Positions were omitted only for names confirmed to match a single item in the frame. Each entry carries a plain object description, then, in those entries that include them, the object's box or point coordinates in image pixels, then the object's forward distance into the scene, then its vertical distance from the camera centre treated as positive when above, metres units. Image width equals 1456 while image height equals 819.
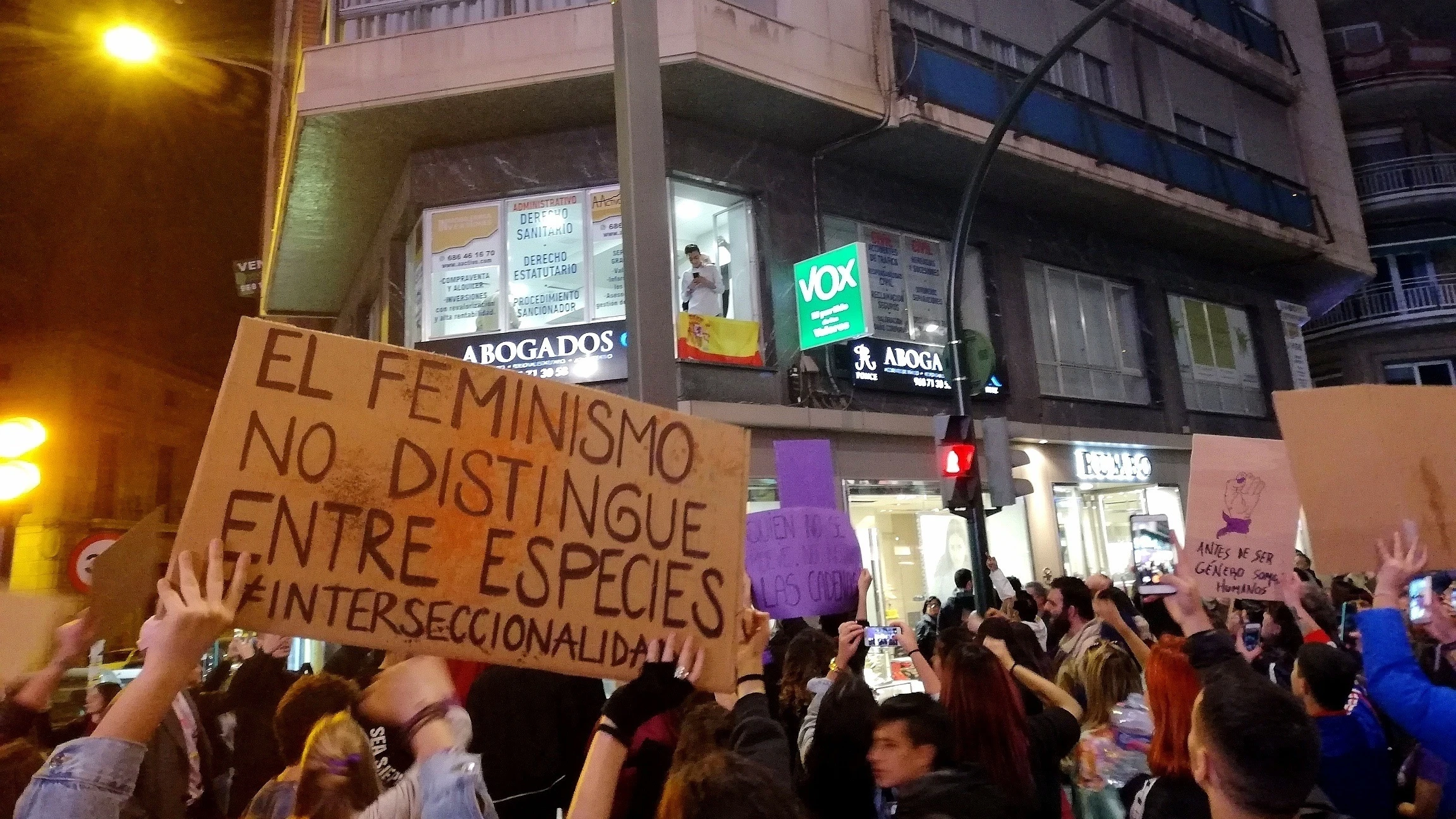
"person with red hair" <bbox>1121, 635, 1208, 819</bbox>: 2.82 -0.64
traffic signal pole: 8.91 +3.45
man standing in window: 11.84 +3.67
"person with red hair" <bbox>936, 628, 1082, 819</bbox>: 3.09 -0.62
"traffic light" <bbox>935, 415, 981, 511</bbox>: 8.91 +0.93
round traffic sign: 6.42 +0.49
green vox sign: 11.68 +3.46
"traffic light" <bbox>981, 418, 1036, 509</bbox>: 8.96 +0.89
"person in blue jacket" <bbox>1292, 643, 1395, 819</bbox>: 3.40 -0.77
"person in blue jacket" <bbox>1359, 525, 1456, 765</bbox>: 2.70 -0.46
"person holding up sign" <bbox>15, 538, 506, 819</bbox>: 1.57 -0.22
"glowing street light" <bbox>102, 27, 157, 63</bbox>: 8.88 +5.48
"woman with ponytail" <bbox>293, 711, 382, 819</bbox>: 2.22 -0.41
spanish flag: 11.49 +2.95
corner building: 11.27 +5.48
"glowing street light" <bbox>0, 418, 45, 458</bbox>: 5.64 +1.15
